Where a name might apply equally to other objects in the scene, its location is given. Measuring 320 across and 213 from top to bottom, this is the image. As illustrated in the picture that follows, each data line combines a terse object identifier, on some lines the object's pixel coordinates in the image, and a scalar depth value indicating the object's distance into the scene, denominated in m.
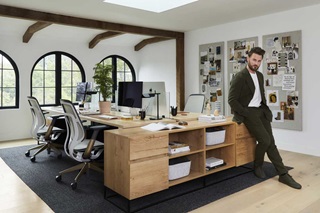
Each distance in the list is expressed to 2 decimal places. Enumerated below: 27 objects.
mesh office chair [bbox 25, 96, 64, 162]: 4.26
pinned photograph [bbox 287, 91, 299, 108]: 4.61
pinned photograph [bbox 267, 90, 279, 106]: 4.83
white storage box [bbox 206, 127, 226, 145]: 3.13
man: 3.23
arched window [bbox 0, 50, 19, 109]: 5.95
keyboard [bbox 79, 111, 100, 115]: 4.01
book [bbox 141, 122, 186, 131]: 2.75
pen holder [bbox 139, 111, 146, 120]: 3.48
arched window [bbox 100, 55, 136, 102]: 7.57
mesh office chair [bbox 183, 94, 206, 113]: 4.83
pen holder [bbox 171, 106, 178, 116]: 3.79
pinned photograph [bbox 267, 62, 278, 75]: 4.83
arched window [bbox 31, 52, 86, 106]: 6.44
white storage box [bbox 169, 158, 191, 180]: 2.79
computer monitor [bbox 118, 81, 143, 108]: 3.52
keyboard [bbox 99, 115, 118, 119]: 3.70
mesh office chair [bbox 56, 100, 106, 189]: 3.14
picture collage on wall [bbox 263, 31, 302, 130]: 4.59
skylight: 4.34
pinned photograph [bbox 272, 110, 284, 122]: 4.81
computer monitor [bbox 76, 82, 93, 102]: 5.04
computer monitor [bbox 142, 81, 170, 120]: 3.62
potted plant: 3.90
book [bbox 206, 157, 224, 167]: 3.18
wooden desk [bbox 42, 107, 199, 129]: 3.03
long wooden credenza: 2.41
